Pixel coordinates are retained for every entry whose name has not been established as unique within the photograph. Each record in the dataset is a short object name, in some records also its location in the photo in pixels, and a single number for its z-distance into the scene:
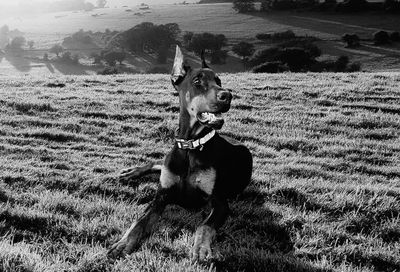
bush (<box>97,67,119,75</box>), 63.72
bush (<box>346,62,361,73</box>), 58.35
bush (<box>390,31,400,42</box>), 77.12
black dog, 5.40
